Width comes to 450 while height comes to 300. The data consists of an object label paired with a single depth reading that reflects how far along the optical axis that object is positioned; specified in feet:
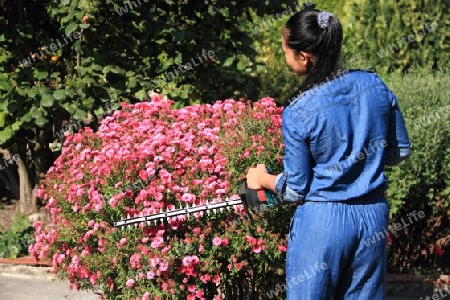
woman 9.07
